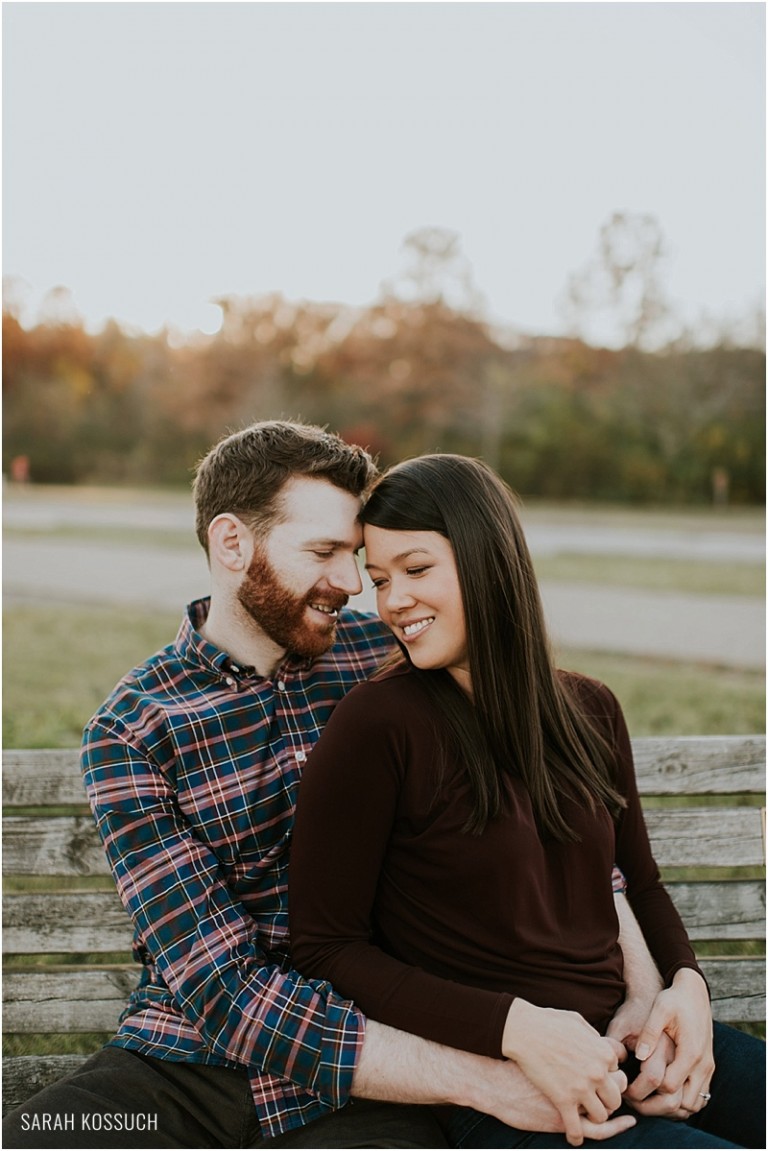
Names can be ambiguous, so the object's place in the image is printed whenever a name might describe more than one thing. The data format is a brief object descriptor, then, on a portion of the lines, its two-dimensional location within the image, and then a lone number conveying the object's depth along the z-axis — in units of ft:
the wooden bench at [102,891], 9.13
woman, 6.80
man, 6.89
